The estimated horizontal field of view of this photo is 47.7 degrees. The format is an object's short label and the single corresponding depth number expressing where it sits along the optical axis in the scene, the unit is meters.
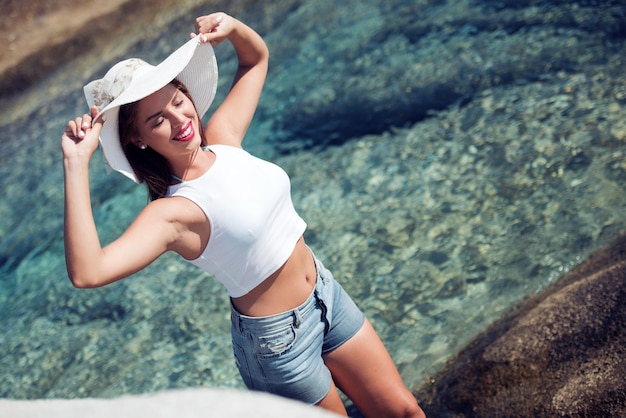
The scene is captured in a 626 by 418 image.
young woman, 2.60
